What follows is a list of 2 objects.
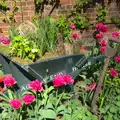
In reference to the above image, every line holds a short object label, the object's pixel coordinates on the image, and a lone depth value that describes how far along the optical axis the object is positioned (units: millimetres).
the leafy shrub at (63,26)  5143
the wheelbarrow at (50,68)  3456
